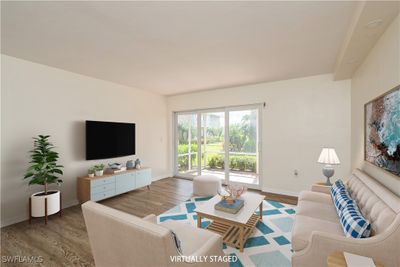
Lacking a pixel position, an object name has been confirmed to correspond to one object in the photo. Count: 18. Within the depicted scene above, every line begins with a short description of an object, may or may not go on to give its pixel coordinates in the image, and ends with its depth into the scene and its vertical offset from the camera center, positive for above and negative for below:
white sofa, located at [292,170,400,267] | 1.28 -0.84
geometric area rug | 1.92 -1.34
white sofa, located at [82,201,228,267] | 1.08 -0.74
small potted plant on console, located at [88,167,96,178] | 3.54 -0.74
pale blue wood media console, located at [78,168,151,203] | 3.31 -1.02
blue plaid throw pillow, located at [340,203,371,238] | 1.41 -0.75
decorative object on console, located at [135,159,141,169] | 4.30 -0.73
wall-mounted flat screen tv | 3.58 -0.12
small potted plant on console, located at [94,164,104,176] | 3.57 -0.72
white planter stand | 2.68 -1.08
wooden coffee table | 2.09 -1.02
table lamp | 2.94 -0.43
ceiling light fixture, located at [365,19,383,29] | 1.68 +1.06
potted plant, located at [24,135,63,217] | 2.68 -0.62
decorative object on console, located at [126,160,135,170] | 4.18 -0.72
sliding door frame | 4.32 -0.06
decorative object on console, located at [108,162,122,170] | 3.91 -0.70
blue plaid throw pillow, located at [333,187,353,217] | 1.87 -0.73
